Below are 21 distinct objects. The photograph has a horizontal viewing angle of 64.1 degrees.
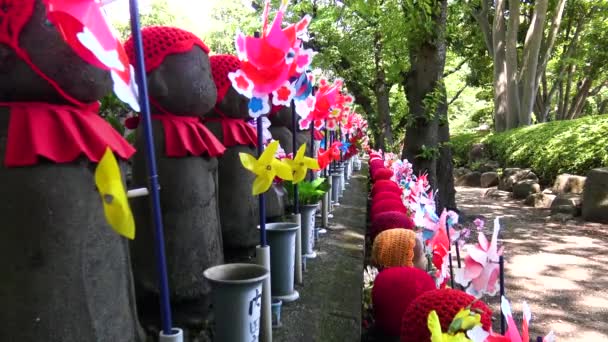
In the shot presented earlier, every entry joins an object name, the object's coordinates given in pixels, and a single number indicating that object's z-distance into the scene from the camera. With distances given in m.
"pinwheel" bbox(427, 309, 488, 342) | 0.99
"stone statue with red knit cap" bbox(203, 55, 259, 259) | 2.72
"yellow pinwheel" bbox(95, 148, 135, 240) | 0.98
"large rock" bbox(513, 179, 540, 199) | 9.83
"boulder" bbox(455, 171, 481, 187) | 13.23
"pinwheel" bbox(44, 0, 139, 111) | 1.06
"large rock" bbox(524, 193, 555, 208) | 8.98
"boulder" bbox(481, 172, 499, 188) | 12.64
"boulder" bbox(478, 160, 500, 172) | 13.35
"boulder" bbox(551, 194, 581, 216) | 7.93
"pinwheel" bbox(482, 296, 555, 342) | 0.98
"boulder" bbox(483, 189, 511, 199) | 10.82
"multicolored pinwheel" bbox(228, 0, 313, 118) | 1.82
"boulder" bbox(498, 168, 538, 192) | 10.52
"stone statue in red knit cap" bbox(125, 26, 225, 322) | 1.98
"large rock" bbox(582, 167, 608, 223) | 7.21
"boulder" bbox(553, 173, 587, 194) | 8.45
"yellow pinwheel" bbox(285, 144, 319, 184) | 2.03
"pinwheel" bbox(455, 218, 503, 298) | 1.53
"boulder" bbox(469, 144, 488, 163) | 14.87
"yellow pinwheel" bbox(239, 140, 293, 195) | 1.71
